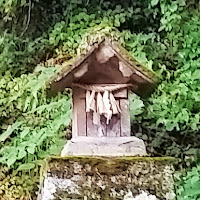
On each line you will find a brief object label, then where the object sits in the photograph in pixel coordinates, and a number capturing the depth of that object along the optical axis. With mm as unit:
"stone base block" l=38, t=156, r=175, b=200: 4392
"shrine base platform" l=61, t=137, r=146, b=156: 4514
